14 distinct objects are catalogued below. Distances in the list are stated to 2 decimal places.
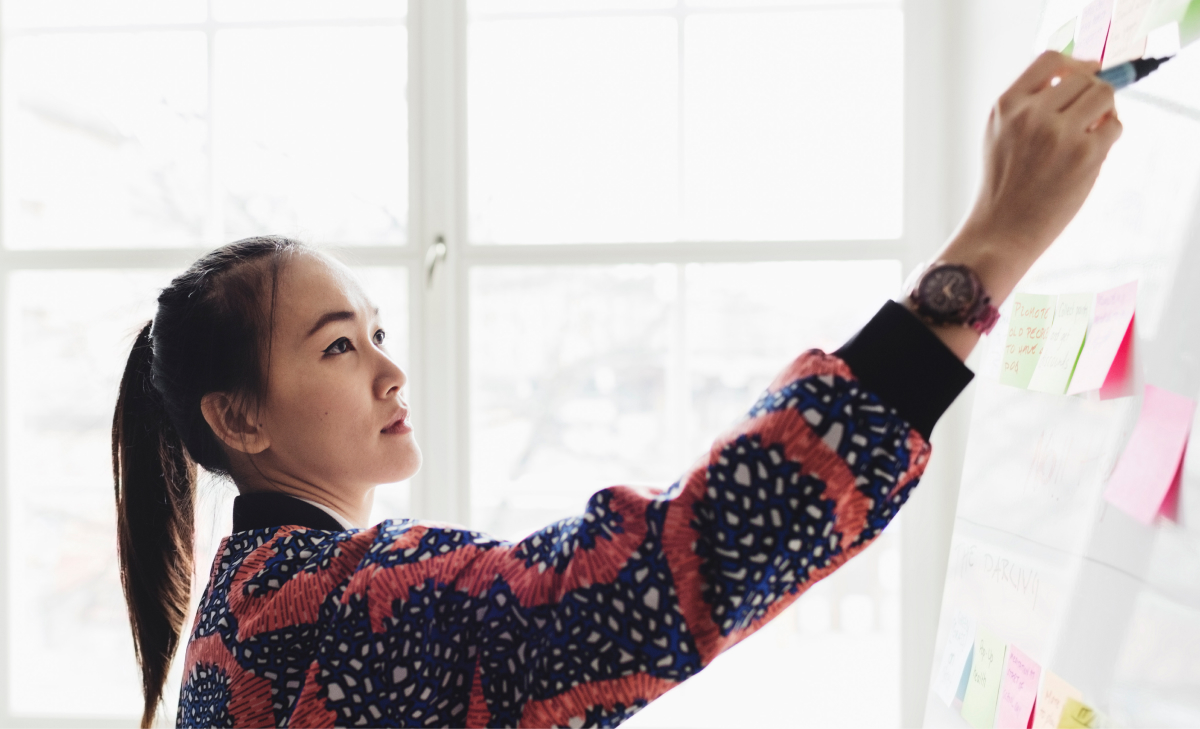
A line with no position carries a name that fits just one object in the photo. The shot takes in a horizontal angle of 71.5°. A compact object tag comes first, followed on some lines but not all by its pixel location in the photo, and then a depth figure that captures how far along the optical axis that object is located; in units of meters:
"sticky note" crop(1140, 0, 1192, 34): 0.65
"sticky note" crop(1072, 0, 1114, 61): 0.76
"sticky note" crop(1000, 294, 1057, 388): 0.86
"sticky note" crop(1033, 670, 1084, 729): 0.74
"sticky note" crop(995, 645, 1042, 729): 0.79
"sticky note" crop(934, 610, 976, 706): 0.95
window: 1.52
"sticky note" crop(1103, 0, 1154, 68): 0.70
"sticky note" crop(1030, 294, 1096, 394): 0.79
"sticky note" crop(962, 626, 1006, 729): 0.87
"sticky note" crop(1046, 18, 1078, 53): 0.85
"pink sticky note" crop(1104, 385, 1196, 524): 0.63
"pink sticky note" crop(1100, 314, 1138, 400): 0.70
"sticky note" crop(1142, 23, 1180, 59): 0.65
